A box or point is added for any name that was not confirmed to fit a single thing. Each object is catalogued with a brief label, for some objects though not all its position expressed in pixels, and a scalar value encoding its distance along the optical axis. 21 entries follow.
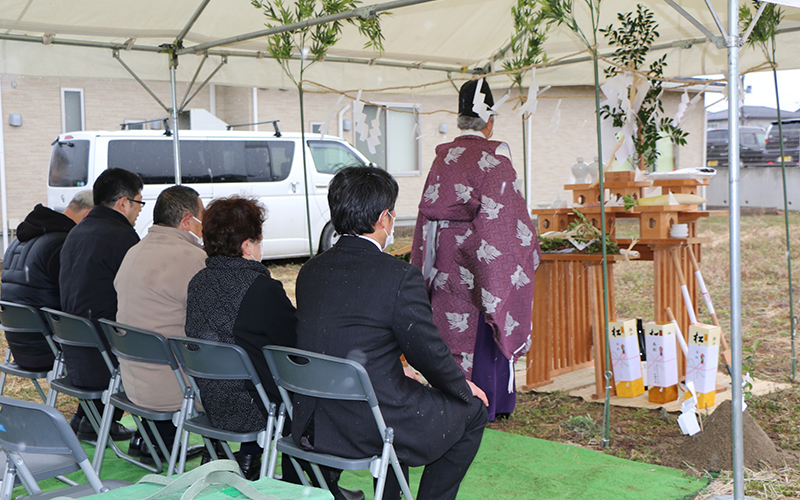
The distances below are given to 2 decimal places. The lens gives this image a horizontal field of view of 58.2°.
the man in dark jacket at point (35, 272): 3.26
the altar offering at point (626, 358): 3.81
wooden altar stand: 3.90
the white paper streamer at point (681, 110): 4.00
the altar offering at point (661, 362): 3.70
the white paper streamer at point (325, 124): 4.64
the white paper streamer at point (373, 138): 5.00
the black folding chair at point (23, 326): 3.04
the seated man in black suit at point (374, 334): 1.91
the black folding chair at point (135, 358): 2.43
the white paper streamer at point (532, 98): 3.16
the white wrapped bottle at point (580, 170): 4.39
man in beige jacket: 2.63
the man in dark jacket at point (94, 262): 3.04
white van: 8.47
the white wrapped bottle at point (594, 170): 4.38
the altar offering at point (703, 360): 3.48
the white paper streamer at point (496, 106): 3.31
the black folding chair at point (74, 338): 2.67
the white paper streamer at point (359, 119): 5.00
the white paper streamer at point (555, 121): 3.93
